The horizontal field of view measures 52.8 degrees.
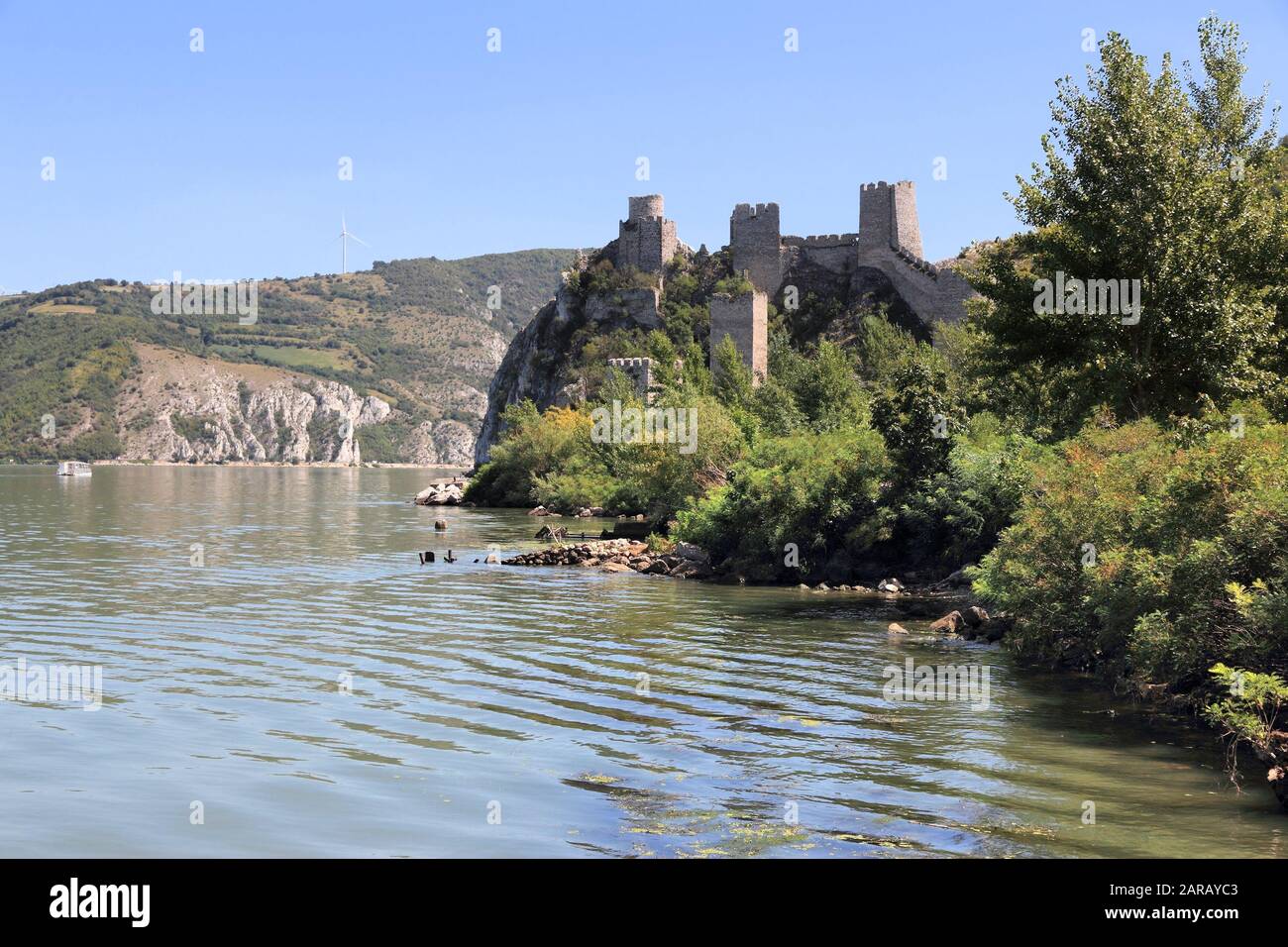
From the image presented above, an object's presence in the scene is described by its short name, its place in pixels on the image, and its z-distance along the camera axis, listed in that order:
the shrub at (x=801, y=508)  43.03
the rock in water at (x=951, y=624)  30.42
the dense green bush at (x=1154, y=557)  18.05
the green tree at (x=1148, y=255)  31.39
